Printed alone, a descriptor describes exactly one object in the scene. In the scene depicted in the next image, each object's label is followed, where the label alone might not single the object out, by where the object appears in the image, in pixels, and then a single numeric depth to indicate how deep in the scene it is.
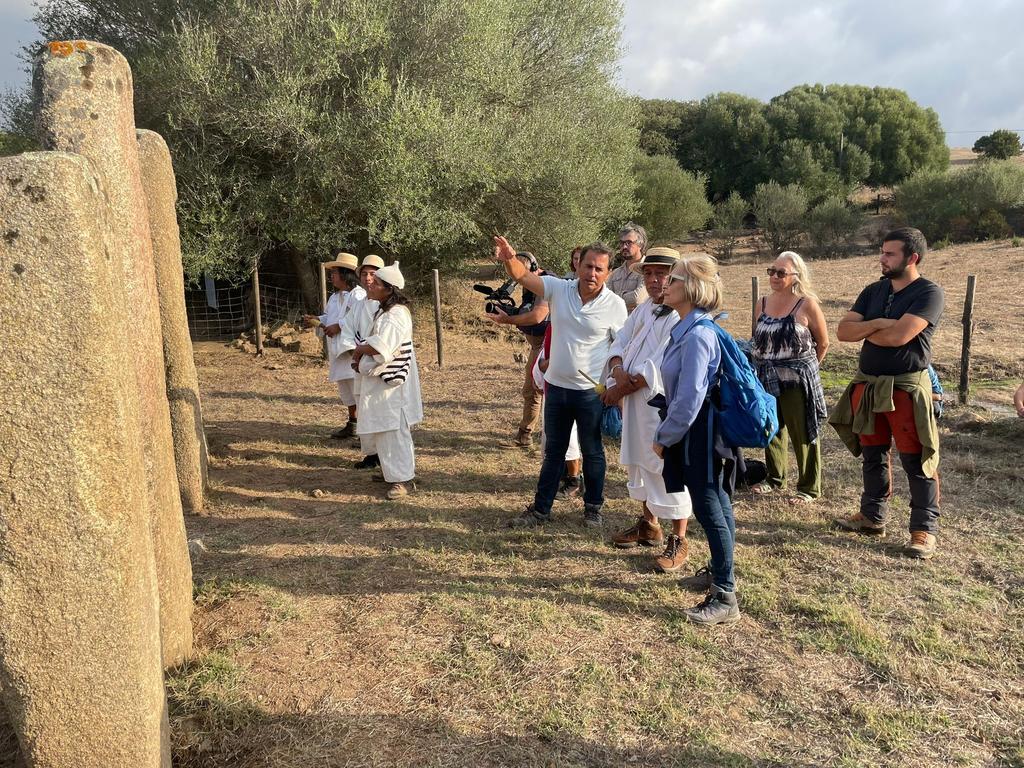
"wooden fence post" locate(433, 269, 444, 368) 10.98
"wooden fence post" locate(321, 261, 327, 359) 11.45
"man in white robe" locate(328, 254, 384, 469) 5.93
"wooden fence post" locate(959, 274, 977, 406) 7.65
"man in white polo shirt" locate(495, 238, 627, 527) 4.71
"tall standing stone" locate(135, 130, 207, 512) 4.92
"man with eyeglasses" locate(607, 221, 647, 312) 5.67
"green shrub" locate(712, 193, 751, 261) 33.06
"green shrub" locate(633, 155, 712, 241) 27.05
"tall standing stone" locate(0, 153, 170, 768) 2.00
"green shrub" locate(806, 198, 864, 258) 30.28
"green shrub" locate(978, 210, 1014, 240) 26.78
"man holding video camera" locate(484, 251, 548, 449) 5.46
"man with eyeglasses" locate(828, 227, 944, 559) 4.29
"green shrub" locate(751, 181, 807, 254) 30.64
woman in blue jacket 3.52
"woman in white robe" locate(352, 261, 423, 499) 5.41
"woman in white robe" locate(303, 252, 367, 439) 6.98
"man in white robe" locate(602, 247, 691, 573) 4.14
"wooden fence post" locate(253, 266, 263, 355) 12.02
